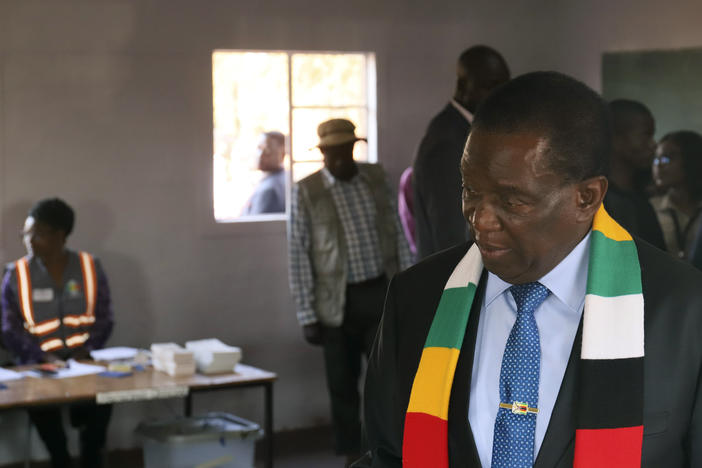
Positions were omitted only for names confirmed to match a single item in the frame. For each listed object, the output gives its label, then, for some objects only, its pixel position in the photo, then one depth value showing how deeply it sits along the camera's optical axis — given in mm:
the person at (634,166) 5520
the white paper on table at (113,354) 5066
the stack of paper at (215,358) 4766
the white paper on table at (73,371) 4742
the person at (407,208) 5484
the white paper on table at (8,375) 4652
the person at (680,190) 5355
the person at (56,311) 5148
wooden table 4254
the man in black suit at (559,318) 1371
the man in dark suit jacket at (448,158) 3795
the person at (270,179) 6309
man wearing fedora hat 5266
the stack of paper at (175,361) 4703
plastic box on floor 4617
